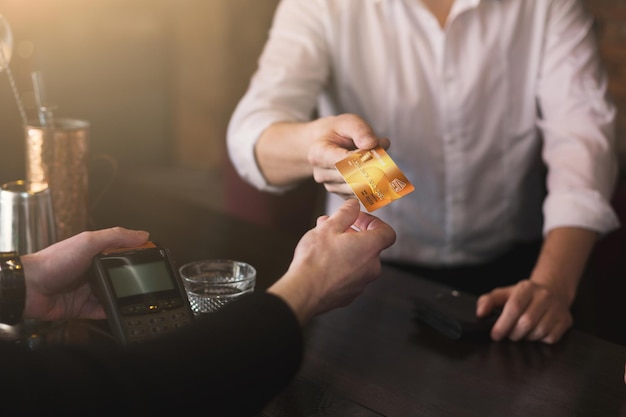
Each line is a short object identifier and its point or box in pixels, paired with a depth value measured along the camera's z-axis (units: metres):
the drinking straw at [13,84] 1.27
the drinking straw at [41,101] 1.26
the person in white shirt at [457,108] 1.62
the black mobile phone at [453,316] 1.14
